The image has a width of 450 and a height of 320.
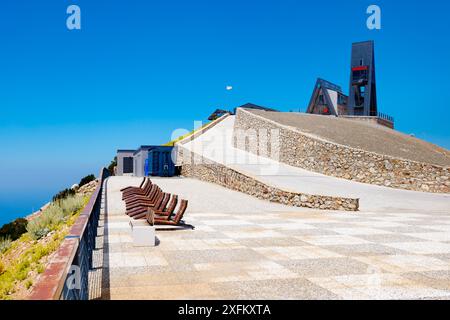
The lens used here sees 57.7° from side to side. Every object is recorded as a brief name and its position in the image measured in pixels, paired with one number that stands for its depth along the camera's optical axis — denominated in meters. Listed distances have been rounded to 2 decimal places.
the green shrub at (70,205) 16.09
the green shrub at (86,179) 34.72
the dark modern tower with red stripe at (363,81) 60.59
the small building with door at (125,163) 40.22
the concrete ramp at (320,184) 15.86
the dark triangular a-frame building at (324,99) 58.56
